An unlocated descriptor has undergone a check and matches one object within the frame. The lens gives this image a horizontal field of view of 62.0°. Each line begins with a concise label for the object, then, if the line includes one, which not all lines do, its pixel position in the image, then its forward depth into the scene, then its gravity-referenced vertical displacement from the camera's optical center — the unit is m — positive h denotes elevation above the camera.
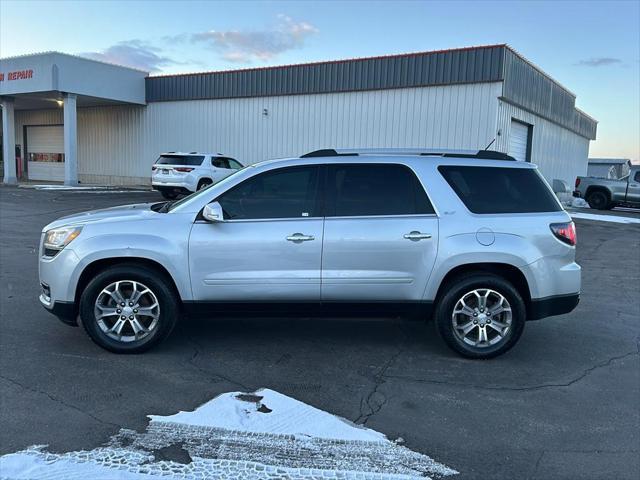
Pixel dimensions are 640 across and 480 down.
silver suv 4.64 -0.74
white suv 19.09 -0.28
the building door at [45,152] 32.41 +0.37
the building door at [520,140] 21.51 +1.57
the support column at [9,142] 27.17 +0.76
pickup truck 22.34 -0.40
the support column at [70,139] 25.14 +1.00
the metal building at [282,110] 19.42 +2.63
